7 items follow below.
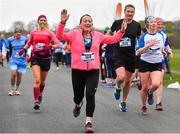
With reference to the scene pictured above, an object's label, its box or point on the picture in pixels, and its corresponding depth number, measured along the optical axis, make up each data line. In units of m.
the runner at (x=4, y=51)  15.57
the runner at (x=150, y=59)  10.78
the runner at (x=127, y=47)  10.88
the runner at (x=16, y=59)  14.52
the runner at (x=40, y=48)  11.55
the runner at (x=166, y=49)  11.64
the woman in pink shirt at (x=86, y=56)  8.96
